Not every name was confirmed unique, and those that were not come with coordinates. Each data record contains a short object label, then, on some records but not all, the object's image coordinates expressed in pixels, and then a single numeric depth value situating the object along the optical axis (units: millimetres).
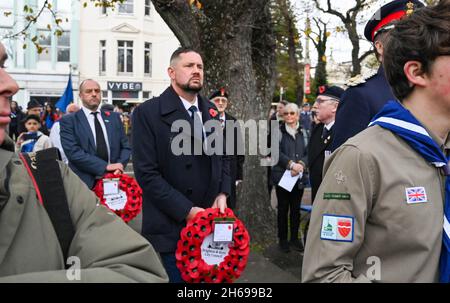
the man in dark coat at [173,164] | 3725
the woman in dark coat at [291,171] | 7008
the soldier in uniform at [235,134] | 6258
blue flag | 15547
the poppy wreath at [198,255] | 3633
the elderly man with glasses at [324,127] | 5859
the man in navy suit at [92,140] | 6047
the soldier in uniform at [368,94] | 3023
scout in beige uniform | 1800
